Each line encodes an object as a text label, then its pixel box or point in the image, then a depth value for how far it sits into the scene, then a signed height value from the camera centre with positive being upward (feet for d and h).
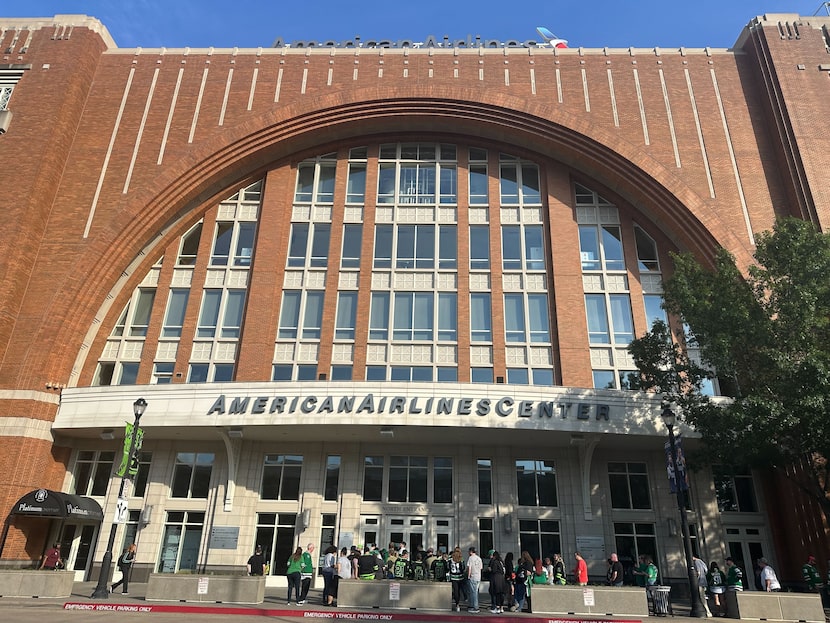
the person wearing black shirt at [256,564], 60.59 +1.54
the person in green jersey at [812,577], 63.21 +1.43
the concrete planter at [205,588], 54.13 -0.71
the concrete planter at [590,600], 51.26 -0.97
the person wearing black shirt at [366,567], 58.29 +1.40
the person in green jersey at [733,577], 58.24 +1.16
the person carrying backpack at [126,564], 63.84 +1.36
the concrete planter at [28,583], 55.88 -0.62
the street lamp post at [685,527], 52.85 +5.21
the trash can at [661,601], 54.90 -0.99
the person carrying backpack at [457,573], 58.75 +1.04
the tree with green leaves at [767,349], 56.75 +22.14
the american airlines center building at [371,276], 78.69 +43.52
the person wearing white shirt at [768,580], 57.16 +0.98
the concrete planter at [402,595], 52.39 -0.95
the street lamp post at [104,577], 55.98 +0.04
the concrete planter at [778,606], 50.72 -1.14
